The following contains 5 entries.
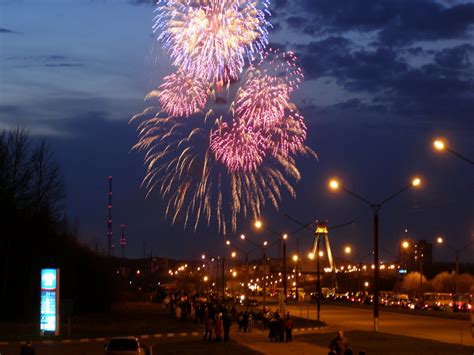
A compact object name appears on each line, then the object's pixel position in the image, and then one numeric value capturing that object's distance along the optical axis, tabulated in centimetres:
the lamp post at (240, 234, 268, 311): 8048
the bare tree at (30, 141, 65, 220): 7094
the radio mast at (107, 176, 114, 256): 16791
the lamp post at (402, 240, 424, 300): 12144
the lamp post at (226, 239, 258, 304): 8578
